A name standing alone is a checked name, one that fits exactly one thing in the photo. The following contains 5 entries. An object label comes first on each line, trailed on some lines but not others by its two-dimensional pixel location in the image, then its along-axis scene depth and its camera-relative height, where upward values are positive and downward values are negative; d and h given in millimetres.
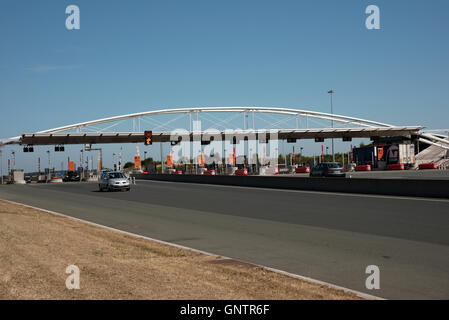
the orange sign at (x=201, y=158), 81988 +1254
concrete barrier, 23234 -1386
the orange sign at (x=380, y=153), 65938 +1033
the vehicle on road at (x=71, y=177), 68125 -1151
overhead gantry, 75281 +5354
